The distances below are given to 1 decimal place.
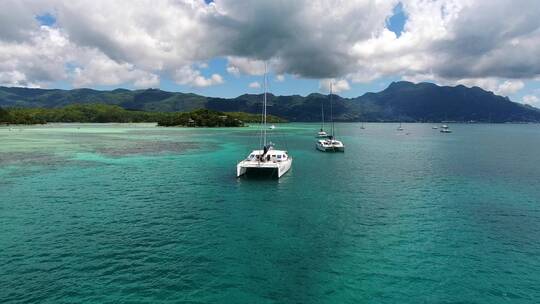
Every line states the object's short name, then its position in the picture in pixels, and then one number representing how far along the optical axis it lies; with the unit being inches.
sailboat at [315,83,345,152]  3811.5
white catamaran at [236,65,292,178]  2132.1
